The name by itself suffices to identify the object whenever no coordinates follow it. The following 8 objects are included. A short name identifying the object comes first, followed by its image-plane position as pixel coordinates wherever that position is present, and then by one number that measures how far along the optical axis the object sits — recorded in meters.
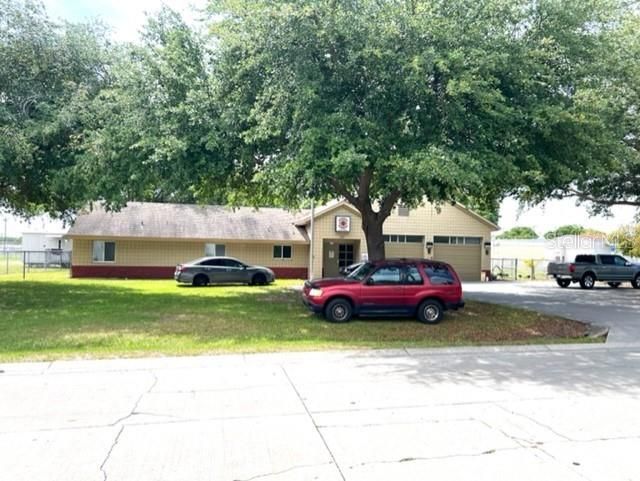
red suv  12.87
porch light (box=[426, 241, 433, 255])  31.66
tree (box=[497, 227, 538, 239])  92.93
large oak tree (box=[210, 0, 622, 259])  10.92
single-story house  29.14
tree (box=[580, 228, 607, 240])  45.54
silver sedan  24.58
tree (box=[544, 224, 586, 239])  89.56
